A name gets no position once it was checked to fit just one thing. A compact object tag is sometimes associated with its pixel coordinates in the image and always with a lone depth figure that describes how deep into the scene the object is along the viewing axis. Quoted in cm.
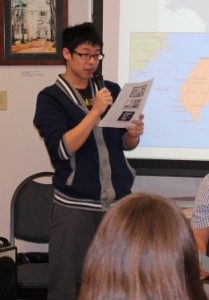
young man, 348
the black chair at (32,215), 450
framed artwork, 485
